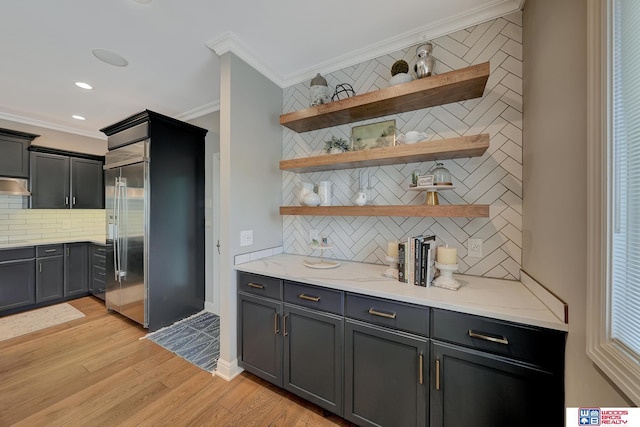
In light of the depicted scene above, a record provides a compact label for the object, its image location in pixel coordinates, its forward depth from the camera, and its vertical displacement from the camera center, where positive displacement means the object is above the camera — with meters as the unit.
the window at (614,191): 0.62 +0.06
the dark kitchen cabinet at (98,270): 3.38 -0.89
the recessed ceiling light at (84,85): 2.54 +1.41
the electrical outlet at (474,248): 1.64 -0.25
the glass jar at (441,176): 1.59 +0.25
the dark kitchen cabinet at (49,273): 3.22 -0.88
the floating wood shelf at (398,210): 1.45 +0.02
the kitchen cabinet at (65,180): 3.32 +0.49
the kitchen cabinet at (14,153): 3.01 +0.79
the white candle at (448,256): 1.41 -0.26
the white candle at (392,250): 1.64 -0.27
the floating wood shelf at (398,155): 1.44 +0.41
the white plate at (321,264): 1.87 -0.43
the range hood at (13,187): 3.06 +0.33
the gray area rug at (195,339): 2.19 -1.38
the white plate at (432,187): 1.53 +0.17
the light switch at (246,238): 2.04 -0.23
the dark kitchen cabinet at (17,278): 2.95 -0.88
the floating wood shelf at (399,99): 1.46 +0.83
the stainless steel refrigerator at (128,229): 2.62 -0.22
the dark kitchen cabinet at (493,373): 0.99 -0.74
